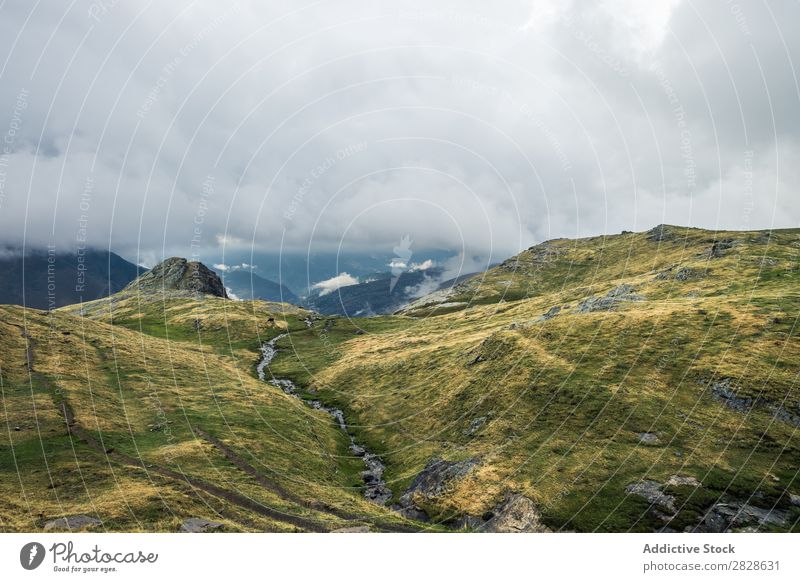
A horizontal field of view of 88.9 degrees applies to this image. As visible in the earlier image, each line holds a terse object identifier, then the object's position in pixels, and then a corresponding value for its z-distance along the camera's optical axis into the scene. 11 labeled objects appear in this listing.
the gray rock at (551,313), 110.88
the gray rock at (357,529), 39.67
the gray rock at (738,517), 39.57
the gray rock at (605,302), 101.56
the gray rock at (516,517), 43.12
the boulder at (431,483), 51.38
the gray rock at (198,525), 35.81
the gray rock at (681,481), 44.38
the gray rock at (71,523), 35.29
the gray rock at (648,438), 51.88
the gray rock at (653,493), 42.44
